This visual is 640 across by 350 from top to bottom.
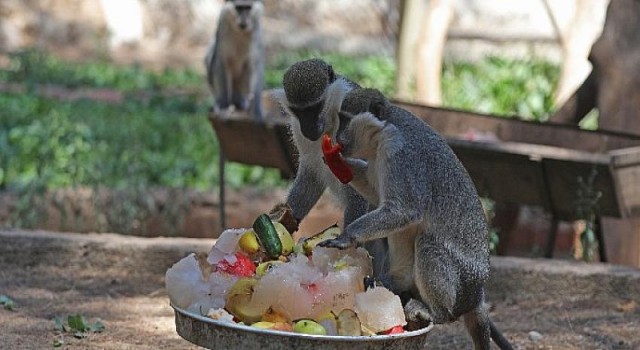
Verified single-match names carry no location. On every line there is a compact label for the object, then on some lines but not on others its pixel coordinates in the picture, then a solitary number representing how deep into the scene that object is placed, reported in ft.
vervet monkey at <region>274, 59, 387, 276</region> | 24.56
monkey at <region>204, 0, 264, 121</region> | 59.71
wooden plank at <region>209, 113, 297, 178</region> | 47.70
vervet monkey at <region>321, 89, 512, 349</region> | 24.09
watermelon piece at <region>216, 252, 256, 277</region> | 22.60
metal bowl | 20.16
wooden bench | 38.34
